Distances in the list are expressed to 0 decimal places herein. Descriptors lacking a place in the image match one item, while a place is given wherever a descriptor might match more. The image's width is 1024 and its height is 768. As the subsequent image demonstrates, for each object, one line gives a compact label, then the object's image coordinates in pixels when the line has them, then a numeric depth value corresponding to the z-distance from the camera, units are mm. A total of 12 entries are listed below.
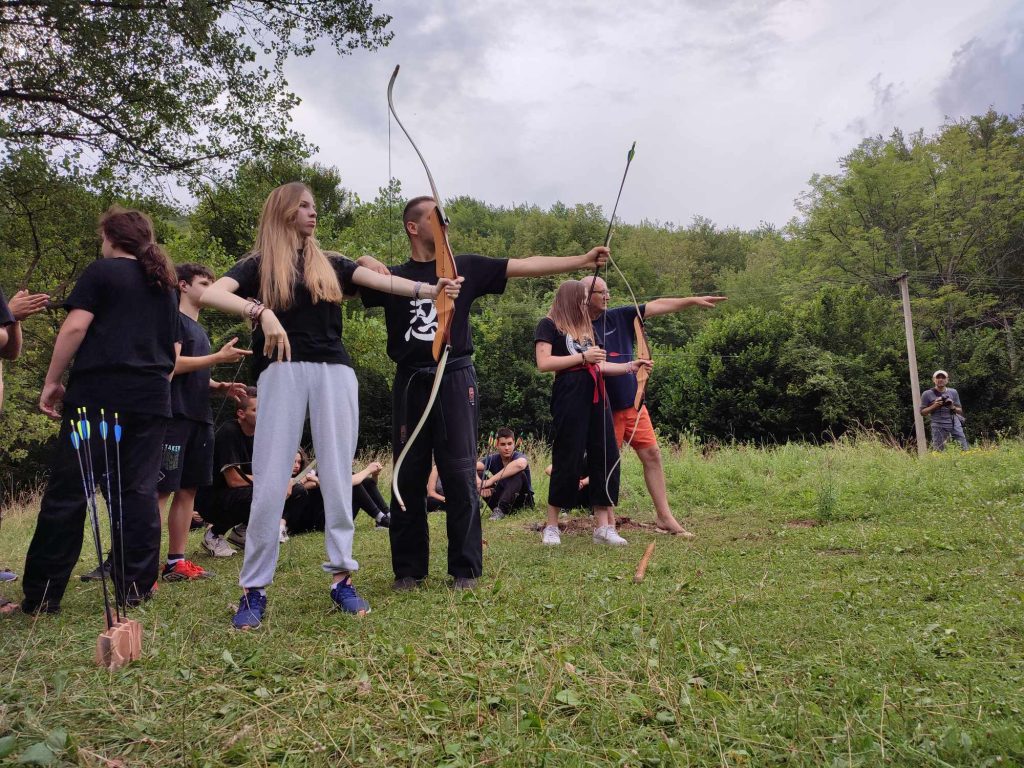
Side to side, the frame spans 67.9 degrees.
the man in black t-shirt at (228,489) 6094
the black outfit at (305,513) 7207
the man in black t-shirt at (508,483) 8680
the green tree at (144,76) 11688
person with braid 3652
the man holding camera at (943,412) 13227
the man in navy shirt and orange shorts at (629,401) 6305
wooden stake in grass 4145
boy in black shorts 4824
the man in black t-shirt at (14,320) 3822
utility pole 19183
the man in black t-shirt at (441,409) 4090
